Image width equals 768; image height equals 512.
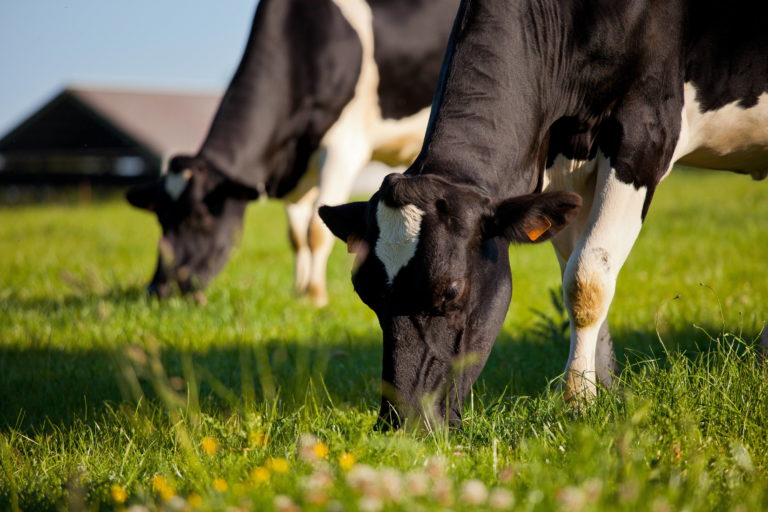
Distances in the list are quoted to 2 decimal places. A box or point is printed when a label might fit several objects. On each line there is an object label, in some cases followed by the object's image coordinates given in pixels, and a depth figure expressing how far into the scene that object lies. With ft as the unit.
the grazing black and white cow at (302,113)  45.88
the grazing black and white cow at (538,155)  20.56
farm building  201.26
